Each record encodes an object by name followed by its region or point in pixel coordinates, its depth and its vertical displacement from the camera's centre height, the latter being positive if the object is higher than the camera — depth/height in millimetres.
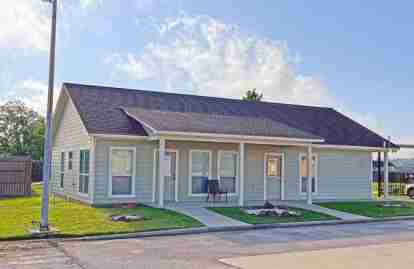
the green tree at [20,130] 50906 +2786
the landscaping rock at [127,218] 13046 -1665
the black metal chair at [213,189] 18094 -1123
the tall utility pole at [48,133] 11461 +572
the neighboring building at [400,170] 37850 -654
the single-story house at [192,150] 16859 +381
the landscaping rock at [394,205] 19016 -1694
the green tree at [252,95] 50656 +6937
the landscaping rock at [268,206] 16516 -1581
